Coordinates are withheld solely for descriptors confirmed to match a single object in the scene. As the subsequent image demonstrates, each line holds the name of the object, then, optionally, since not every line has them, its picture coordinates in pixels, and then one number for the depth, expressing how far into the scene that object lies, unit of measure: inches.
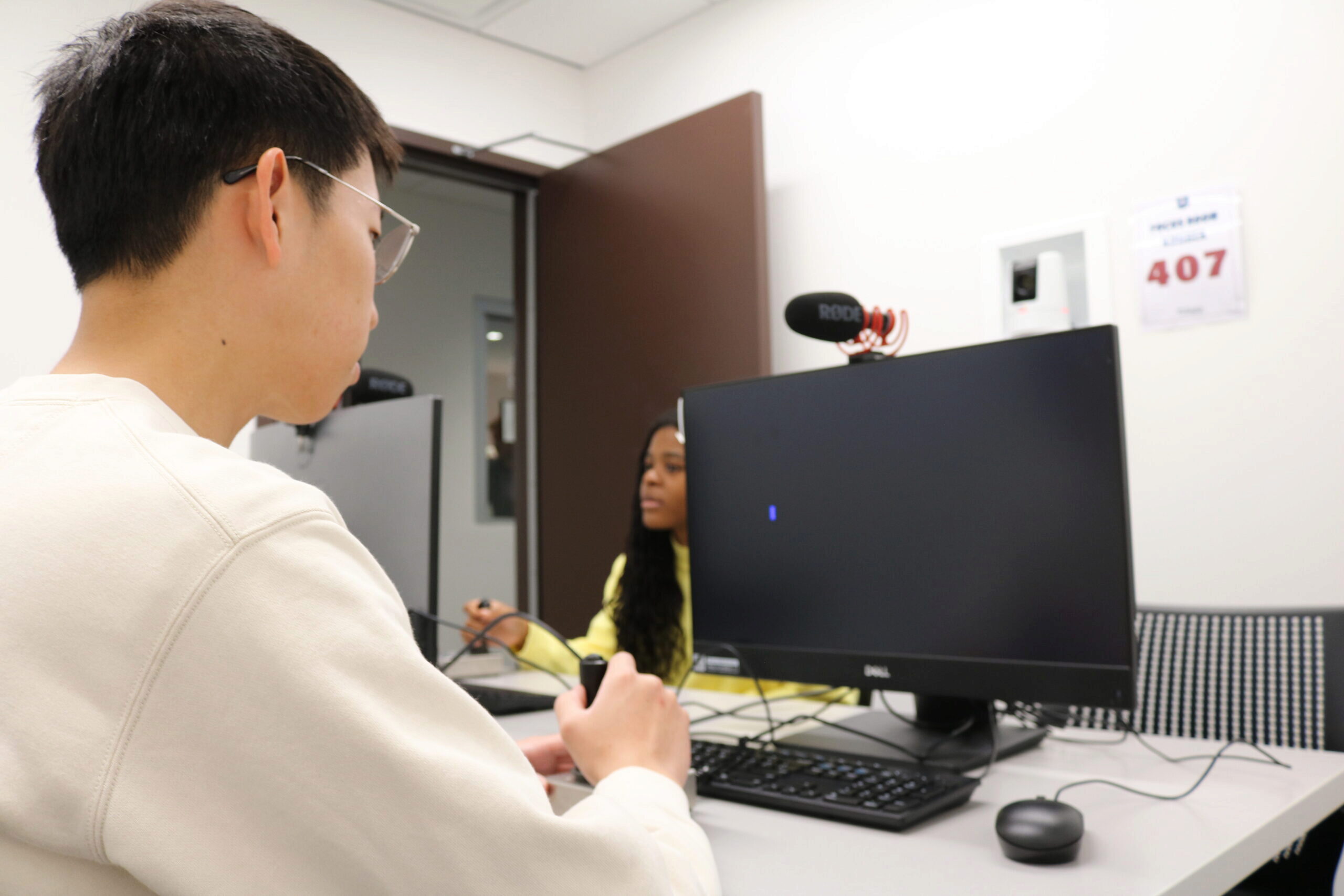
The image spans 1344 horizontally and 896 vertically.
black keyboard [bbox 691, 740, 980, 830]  34.8
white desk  29.1
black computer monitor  39.0
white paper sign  85.9
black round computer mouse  30.1
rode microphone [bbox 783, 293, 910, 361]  48.4
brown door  117.0
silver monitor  50.3
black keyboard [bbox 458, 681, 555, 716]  56.7
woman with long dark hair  85.3
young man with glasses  18.3
